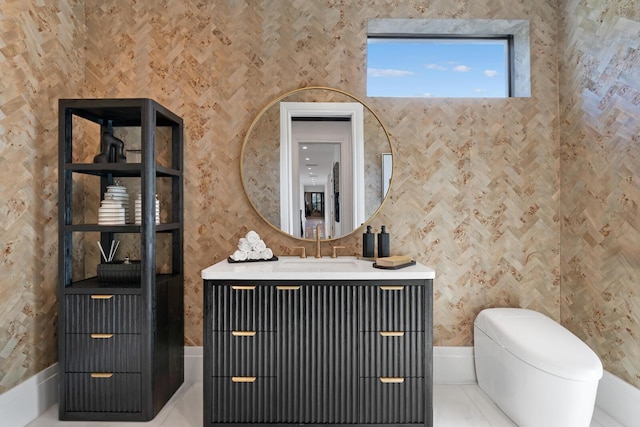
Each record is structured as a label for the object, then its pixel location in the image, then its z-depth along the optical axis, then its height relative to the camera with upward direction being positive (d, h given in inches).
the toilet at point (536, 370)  70.2 -31.8
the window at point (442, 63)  110.0 +42.7
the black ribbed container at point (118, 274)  88.6 -14.6
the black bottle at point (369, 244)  96.9 -8.5
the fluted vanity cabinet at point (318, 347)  77.1 -27.6
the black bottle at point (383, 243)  94.6 -8.2
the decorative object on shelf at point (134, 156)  102.6 +14.8
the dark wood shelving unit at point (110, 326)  82.6 -24.9
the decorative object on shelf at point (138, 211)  90.2 +0.0
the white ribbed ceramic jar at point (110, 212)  88.7 -0.2
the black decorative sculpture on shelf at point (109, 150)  89.2 +14.7
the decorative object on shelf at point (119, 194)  91.7 +4.2
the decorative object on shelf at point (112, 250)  96.6 -10.1
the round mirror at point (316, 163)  101.0 +12.6
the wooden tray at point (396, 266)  81.0 -12.0
